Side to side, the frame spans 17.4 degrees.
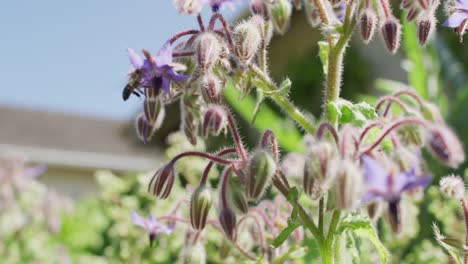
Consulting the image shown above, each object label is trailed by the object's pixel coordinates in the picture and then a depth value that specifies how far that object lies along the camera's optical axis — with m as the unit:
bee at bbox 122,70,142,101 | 0.53
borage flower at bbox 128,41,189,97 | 0.52
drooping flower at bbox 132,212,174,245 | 0.59
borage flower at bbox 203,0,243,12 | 0.55
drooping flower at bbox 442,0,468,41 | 0.53
